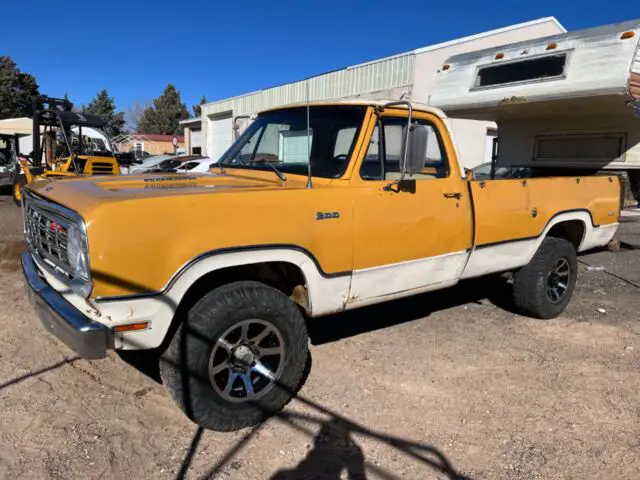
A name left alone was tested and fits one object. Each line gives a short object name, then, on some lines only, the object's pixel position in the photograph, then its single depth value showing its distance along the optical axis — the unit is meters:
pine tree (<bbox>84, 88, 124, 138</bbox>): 75.44
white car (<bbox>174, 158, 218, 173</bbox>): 16.31
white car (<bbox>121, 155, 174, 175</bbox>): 20.62
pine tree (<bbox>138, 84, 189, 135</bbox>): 77.19
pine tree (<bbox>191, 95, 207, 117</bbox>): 82.12
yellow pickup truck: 2.72
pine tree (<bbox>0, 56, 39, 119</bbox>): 52.38
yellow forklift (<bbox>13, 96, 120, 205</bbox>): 12.62
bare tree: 82.88
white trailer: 5.57
